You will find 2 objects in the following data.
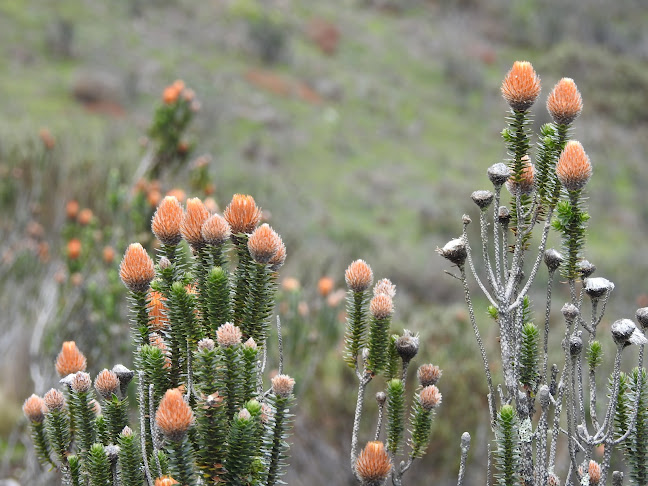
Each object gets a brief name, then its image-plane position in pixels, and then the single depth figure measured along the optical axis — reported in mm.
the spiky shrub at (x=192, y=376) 3183
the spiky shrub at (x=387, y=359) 3251
